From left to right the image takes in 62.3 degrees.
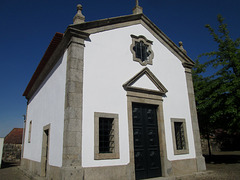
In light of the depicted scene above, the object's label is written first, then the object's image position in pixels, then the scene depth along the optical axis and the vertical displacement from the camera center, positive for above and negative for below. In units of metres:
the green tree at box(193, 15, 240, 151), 11.25 +2.58
